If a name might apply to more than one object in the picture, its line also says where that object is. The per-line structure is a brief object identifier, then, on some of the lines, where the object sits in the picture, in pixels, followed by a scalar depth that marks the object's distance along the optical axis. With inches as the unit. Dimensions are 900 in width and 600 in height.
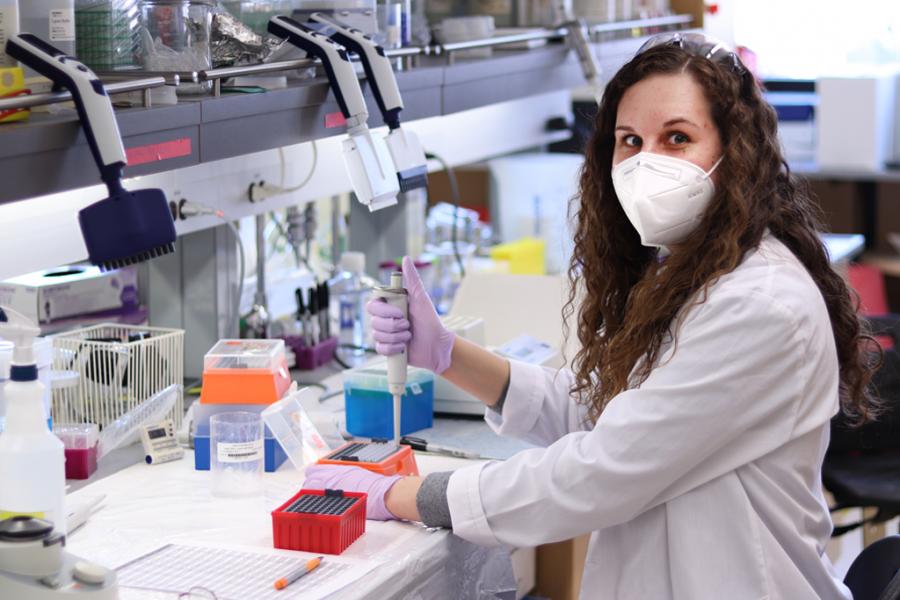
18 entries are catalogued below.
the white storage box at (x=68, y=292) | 105.2
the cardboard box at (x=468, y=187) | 211.7
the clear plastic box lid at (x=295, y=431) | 97.7
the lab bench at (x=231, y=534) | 86.2
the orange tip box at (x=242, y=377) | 98.9
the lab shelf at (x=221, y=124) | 81.7
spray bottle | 79.0
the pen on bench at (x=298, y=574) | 82.5
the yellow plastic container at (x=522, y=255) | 149.6
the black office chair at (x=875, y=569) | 89.9
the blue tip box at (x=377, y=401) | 104.2
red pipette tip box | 86.4
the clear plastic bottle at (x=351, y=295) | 130.7
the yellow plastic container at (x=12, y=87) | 82.2
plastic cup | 94.6
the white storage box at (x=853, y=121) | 201.2
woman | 84.1
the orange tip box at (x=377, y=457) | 92.9
